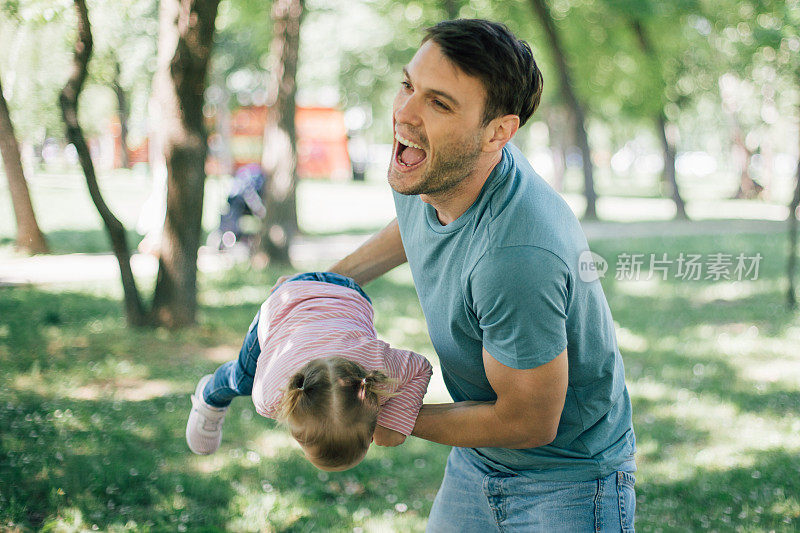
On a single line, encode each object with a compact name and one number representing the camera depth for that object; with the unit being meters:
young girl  2.09
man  1.94
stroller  12.96
